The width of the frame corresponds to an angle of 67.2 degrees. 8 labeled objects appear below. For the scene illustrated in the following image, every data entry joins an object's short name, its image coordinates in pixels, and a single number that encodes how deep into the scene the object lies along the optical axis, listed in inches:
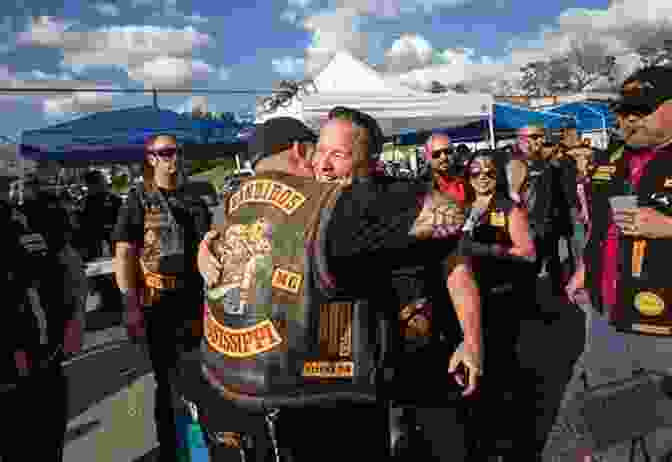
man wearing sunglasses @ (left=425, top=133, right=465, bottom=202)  167.5
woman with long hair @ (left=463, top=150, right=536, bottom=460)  121.5
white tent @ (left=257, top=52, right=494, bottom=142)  239.3
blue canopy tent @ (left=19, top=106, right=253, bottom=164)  268.4
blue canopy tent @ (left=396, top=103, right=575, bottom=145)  323.9
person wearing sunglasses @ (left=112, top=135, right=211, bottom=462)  112.0
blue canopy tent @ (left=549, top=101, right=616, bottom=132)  517.4
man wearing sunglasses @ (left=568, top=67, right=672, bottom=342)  79.5
